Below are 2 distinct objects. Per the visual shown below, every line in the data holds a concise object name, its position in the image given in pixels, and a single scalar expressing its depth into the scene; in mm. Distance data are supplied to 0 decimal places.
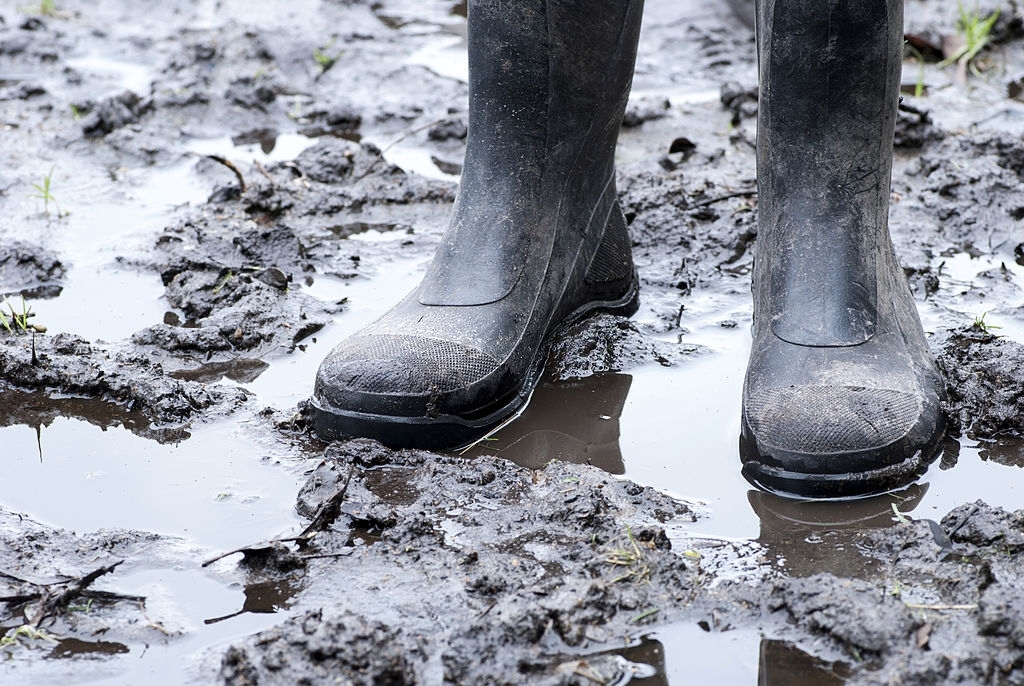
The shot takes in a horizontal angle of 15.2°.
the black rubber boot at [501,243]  2251
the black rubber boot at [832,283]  2195
